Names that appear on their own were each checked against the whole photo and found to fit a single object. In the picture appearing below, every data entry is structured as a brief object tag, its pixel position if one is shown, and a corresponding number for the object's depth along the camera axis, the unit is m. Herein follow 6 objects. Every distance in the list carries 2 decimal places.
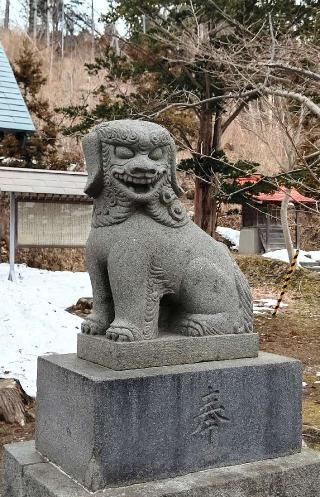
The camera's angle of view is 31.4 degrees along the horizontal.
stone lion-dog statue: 2.84
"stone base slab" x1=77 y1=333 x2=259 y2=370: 2.76
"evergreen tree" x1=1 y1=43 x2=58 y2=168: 14.74
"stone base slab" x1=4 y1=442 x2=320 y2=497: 2.60
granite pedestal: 2.59
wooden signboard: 10.65
